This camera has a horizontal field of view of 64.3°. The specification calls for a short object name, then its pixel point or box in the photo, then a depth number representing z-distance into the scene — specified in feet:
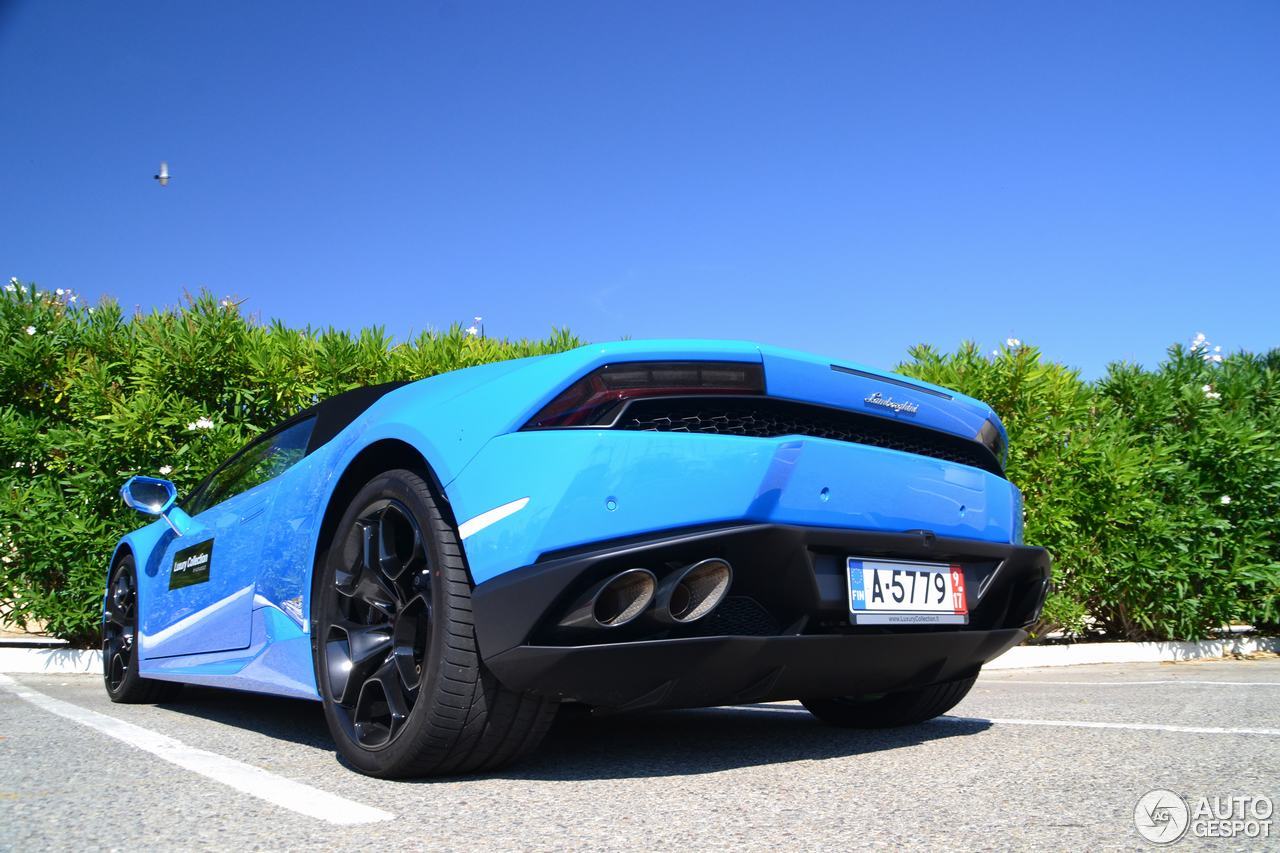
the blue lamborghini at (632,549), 7.66
